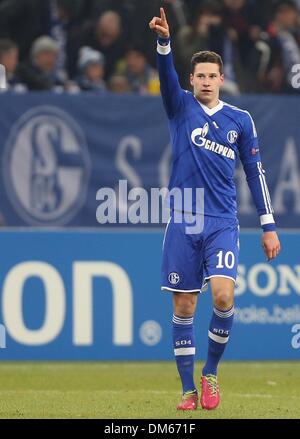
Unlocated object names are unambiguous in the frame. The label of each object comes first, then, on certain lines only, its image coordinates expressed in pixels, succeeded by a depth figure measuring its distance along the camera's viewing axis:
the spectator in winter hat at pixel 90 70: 17.14
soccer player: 8.96
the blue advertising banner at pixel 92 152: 16.05
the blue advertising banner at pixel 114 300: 12.84
